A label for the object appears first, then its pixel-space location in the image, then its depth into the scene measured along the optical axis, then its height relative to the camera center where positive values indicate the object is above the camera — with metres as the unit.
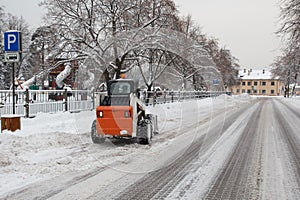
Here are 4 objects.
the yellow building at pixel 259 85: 119.62 +3.14
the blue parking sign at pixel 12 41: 10.21 +1.63
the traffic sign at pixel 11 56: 10.26 +1.12
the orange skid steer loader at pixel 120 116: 8.42 -0.70
